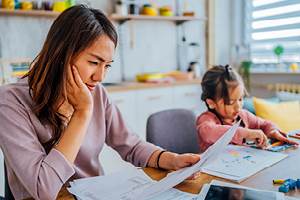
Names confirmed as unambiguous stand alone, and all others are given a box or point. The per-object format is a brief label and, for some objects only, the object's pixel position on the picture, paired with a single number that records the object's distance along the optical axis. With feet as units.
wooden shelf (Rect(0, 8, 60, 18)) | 8.12
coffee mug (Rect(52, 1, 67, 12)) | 8.78
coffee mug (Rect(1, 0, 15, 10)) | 8.04
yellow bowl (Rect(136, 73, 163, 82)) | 10.02
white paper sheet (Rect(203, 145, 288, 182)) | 2.81
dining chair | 4.91
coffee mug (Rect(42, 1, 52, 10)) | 8.74
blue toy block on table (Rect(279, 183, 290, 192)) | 2.37
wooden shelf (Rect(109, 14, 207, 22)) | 9.81
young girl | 4.49
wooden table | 2.50
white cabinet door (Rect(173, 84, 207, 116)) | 10.02
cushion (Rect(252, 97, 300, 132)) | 6.67
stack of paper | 2.36
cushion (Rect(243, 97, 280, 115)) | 7.27
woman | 2.50
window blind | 10.89
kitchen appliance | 11.78
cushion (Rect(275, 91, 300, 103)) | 7.69
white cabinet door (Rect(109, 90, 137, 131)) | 8.53
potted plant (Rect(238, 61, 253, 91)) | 11.18
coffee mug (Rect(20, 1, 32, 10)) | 8.36
